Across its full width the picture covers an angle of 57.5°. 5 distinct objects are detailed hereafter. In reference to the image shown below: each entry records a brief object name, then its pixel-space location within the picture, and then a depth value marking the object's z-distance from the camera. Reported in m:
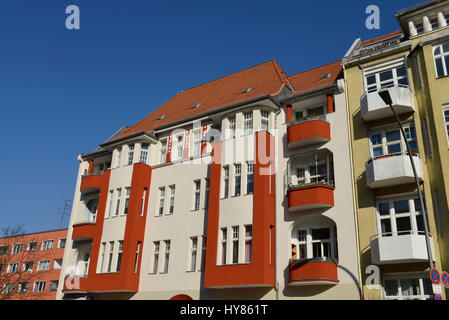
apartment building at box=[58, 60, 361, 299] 19.95
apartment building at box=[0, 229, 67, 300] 58.84
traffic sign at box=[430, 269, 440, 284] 12.36
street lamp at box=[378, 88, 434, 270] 12.86
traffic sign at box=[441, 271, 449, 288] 12.55
